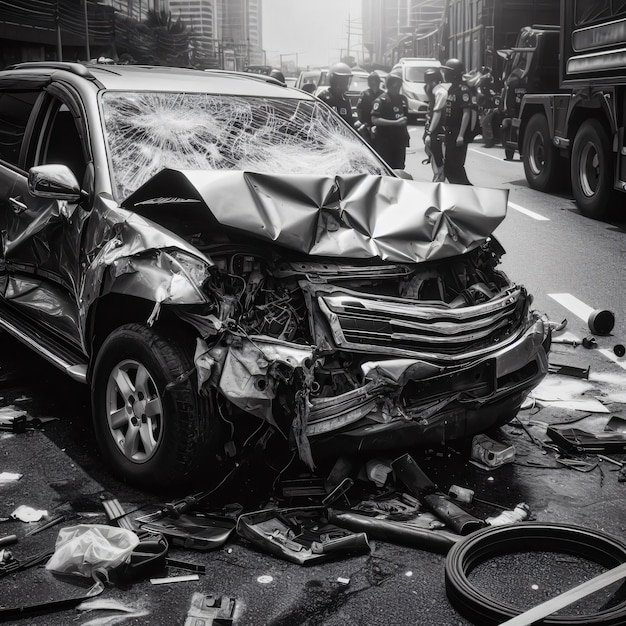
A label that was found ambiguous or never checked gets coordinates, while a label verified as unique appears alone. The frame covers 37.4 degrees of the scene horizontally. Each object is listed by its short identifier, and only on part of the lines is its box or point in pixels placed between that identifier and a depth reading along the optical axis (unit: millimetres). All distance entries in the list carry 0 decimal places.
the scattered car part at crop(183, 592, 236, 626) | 3102
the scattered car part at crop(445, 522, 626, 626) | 3006
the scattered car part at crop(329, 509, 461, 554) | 3631
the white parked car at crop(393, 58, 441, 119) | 31875
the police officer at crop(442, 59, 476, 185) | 12977
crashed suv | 3758
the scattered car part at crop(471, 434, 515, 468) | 4438
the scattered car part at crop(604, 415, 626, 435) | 4980
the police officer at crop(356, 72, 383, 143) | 13281
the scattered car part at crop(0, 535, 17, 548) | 3645
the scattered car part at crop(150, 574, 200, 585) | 3383
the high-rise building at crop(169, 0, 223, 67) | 172375
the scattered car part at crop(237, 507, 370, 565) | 3541
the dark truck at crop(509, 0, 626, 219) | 11156
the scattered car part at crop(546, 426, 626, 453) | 4660
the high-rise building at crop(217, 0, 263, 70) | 102312
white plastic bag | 3422
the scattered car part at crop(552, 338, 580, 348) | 6695
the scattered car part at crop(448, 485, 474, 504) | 4023
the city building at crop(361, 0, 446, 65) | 56128
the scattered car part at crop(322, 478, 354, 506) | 3889
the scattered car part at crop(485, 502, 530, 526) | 3887
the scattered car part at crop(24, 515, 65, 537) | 3775
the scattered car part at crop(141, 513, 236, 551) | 3621
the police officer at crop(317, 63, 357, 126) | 11914
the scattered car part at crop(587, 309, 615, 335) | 6891
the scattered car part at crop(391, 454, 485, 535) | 3750
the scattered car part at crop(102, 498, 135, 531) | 3771
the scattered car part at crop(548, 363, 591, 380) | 5910
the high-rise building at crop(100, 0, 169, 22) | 58922
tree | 43594
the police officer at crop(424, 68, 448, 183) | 13109
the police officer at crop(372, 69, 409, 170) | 12141
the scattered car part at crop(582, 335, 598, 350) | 6605
